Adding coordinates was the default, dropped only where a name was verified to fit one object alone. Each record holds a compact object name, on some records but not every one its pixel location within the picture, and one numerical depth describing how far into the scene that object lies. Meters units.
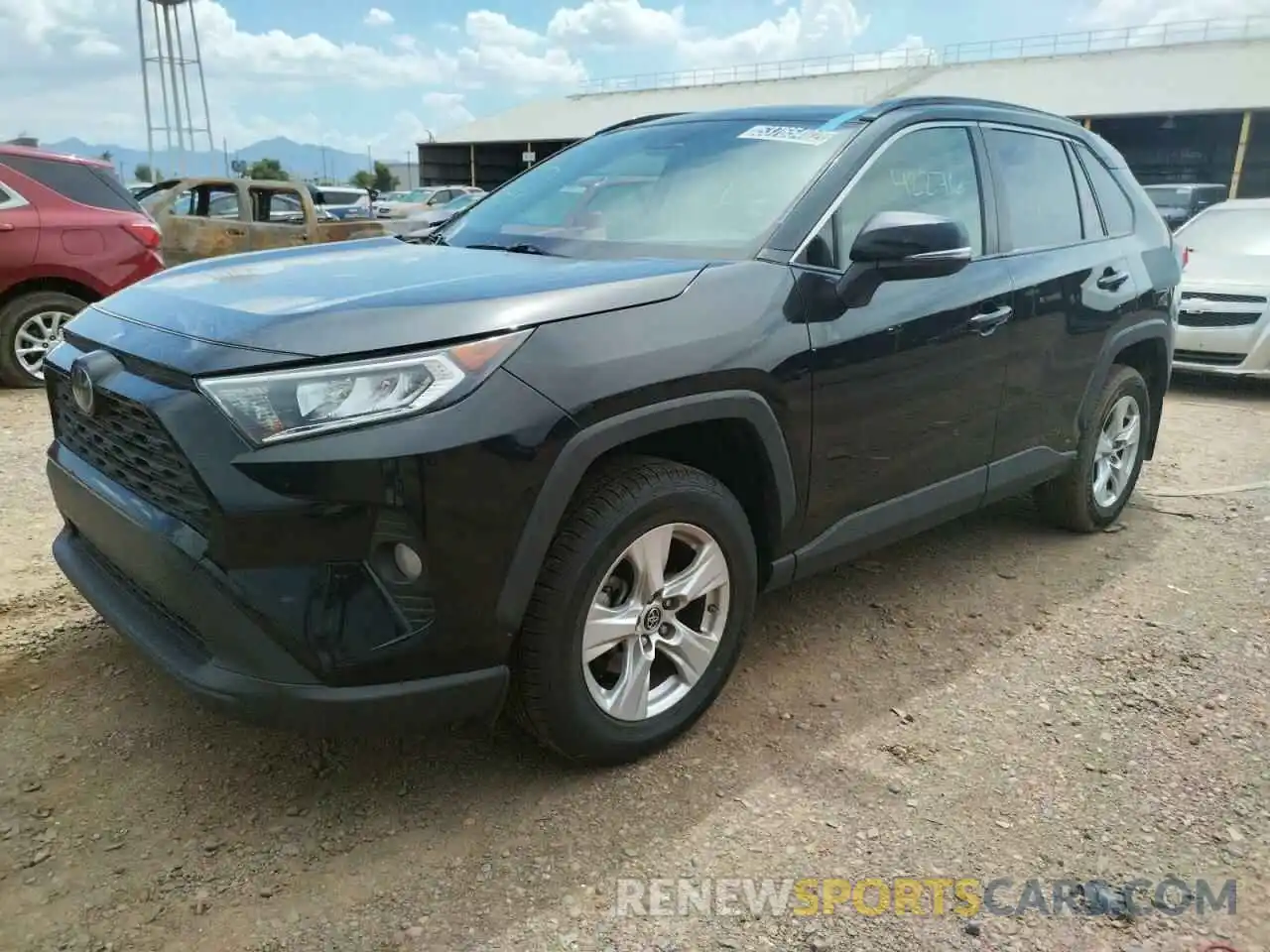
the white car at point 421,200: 19.65
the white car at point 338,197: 24.08
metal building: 33.56
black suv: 2.12
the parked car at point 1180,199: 16.48
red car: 6.99
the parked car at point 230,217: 11.36
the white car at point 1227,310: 7.82
